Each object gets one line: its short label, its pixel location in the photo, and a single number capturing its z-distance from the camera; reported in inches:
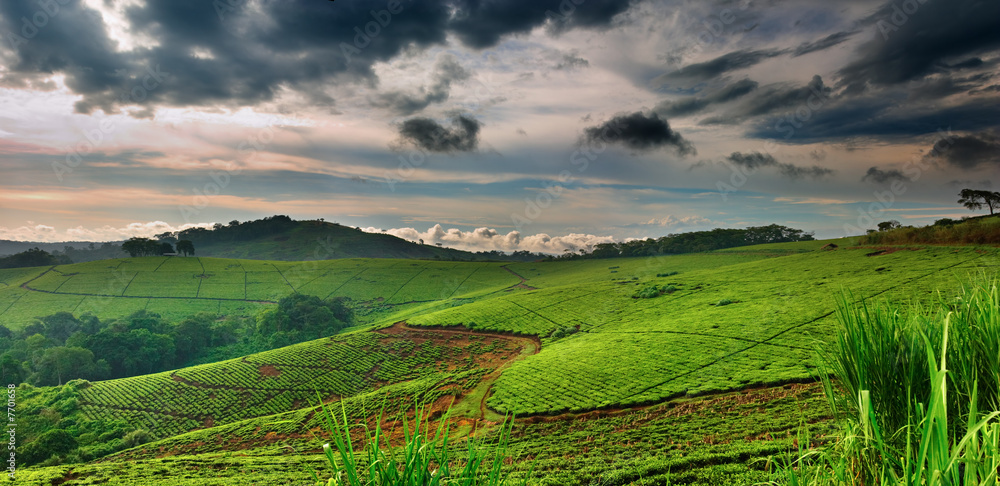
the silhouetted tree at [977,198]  2679.4
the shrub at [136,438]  1491.1
